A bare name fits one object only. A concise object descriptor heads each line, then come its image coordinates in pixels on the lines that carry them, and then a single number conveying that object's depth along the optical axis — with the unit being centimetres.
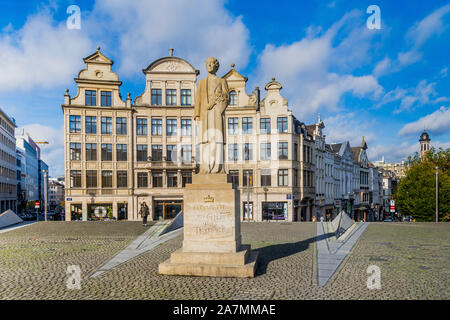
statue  1059
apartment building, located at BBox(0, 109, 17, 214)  6619
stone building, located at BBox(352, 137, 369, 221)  6781
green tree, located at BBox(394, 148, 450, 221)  4159
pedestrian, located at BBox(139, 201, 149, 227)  2334
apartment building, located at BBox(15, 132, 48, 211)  8750
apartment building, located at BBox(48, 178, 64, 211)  16635
